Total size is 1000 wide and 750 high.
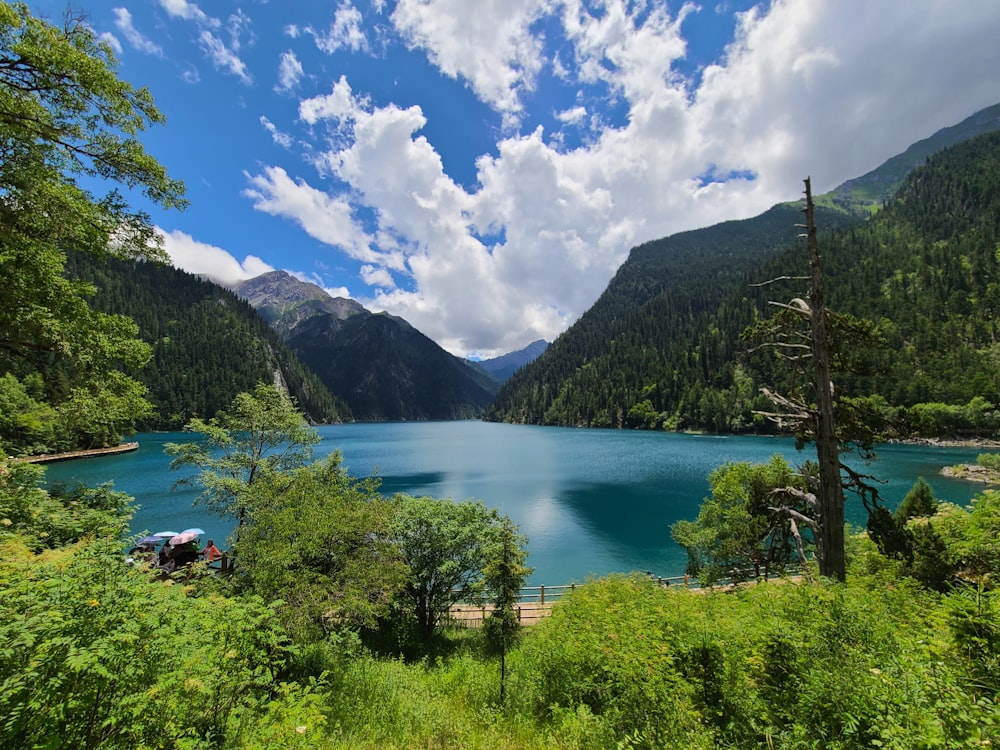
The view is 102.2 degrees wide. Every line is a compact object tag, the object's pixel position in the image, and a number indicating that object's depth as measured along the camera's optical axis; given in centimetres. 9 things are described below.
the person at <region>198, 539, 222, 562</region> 1941
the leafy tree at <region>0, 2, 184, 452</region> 713
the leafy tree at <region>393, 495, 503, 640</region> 1603
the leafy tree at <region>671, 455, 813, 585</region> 2009
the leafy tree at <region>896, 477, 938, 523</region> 1967
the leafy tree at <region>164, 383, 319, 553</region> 1992
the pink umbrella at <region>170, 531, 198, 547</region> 1780
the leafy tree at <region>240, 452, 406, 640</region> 1103
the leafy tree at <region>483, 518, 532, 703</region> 1230
